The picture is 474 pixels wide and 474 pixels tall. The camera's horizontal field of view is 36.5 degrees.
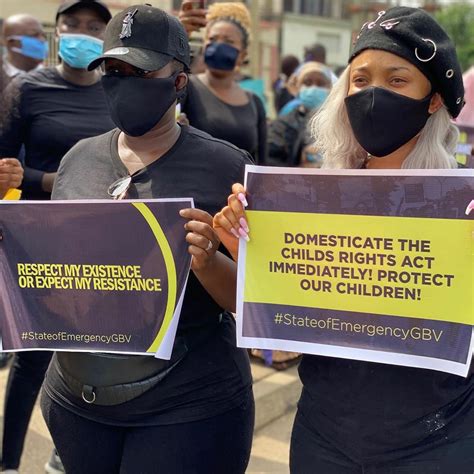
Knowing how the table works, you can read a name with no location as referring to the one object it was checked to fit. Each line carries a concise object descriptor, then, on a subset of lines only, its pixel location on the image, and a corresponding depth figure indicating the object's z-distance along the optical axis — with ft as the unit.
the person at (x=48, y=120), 10.48
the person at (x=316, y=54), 30.32
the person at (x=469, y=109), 12.89
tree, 118.93
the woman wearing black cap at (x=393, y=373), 5.63
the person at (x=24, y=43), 18.07
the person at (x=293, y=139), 17.16
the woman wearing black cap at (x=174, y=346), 6.57
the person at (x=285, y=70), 28.16
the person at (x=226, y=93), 13.53
